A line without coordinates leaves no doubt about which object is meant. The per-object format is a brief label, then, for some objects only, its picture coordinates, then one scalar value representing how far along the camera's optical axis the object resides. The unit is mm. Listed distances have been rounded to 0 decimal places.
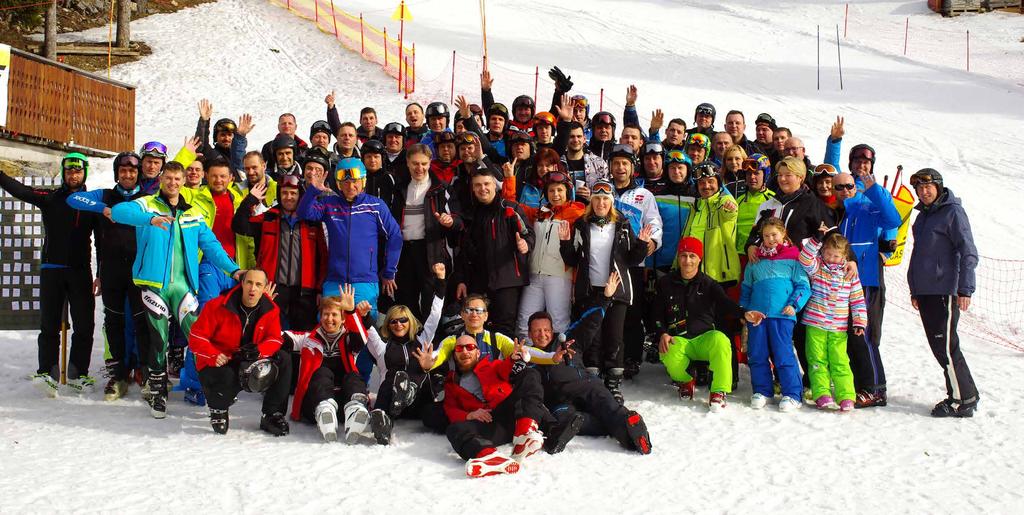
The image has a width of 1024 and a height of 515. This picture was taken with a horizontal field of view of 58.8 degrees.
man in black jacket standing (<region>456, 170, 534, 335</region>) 7078
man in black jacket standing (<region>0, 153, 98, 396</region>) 7141
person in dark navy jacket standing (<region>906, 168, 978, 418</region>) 6836
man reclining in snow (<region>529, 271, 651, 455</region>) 5871
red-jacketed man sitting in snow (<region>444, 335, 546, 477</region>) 5531
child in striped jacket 6930
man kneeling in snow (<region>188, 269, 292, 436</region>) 6105
